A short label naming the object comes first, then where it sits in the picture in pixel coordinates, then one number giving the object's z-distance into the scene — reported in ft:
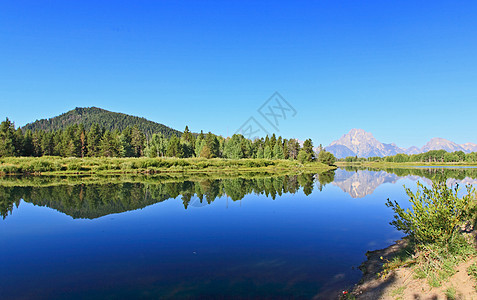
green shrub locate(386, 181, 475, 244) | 23.66
